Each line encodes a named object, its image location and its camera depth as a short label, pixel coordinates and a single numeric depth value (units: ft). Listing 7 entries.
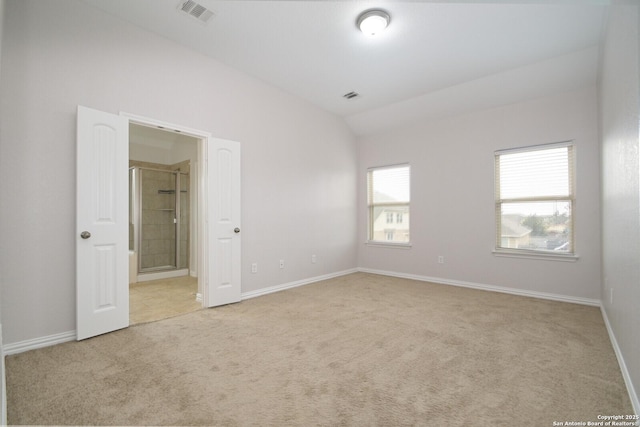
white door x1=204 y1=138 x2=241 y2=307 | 11.50
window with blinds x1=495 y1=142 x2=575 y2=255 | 12.68
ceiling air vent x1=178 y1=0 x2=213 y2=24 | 8.87
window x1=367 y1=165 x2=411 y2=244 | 17.53
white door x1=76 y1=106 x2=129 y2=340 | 8.44
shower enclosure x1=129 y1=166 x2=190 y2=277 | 17.49
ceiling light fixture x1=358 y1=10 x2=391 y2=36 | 9.01
